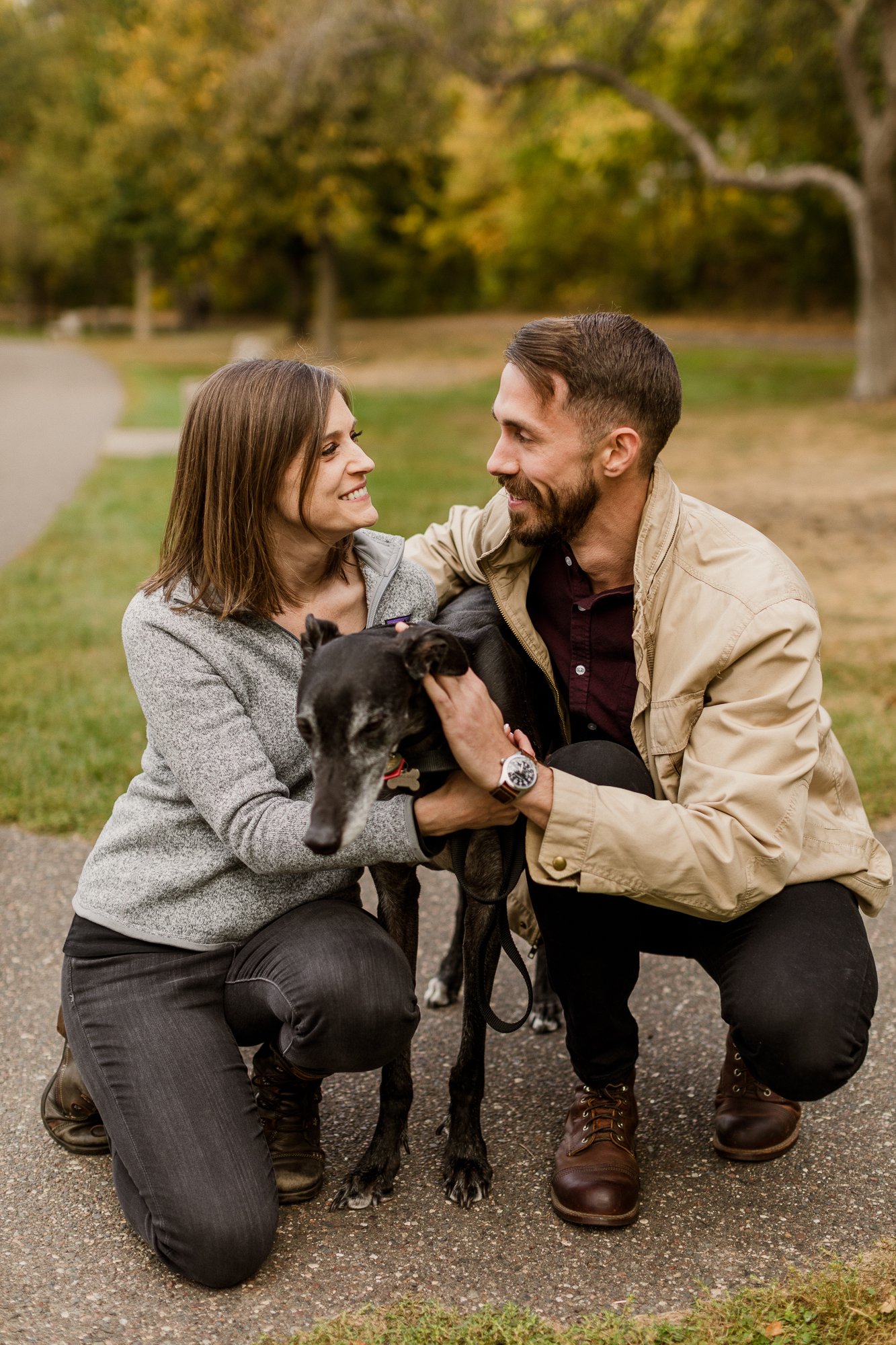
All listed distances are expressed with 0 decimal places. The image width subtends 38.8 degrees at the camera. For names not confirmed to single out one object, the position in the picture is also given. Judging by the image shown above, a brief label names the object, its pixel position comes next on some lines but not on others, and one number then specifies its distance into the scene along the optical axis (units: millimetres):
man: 2727
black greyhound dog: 2545
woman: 2742
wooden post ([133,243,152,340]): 42594
